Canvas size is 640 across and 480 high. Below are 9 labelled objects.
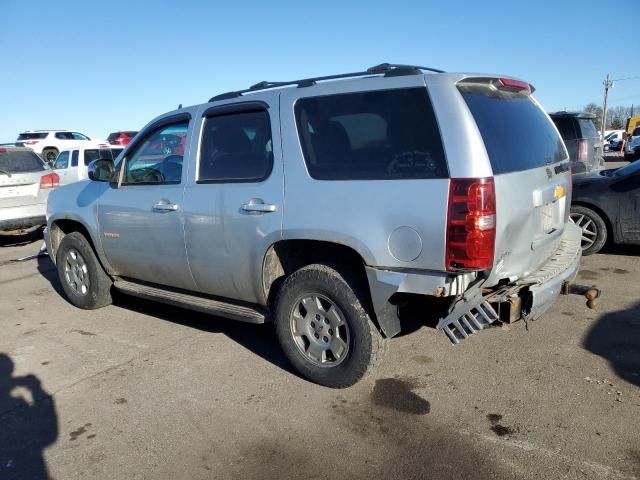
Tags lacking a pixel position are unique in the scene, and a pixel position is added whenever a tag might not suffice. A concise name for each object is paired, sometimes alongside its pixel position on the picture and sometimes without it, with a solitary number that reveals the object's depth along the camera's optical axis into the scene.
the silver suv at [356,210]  3.03
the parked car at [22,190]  8.80
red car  24.83
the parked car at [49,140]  28.49
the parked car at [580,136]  9.59
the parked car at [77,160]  15.52
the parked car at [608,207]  6.43
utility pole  51.23
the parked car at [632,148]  24.89
